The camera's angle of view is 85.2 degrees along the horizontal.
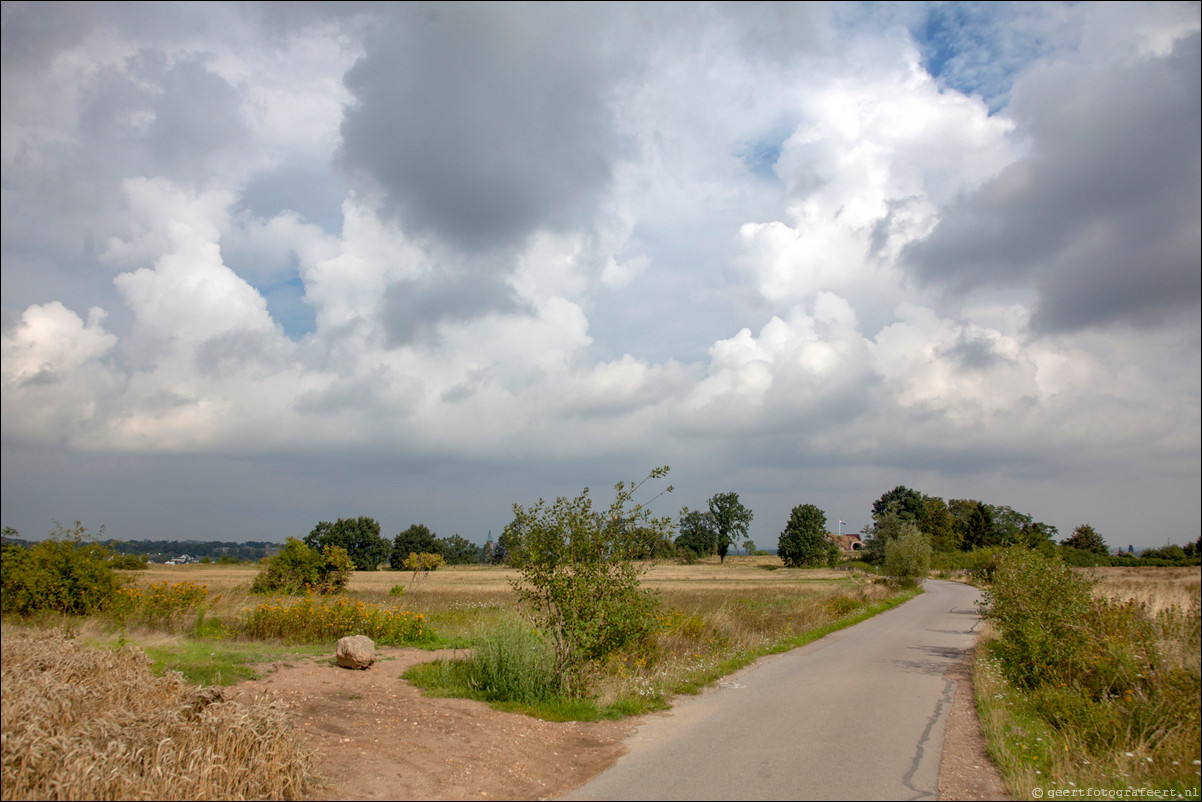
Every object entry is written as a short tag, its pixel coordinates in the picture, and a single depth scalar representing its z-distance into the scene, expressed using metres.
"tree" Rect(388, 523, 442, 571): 109.44
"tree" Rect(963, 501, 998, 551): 99.06
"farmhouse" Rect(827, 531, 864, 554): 161.23
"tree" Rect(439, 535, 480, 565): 143.25
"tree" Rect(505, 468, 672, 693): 10.19
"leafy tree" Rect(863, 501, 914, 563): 76.06
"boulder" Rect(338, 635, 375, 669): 11.94
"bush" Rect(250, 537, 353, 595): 25.16
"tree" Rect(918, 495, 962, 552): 93.69
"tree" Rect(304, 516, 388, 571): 89.57
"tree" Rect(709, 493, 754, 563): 127.00
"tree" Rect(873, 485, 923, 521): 107.44
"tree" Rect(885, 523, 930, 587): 49.09
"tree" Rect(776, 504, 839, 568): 106.56
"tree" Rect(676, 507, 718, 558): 126.81
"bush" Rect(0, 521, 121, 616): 13.01
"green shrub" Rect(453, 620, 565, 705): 10.07
